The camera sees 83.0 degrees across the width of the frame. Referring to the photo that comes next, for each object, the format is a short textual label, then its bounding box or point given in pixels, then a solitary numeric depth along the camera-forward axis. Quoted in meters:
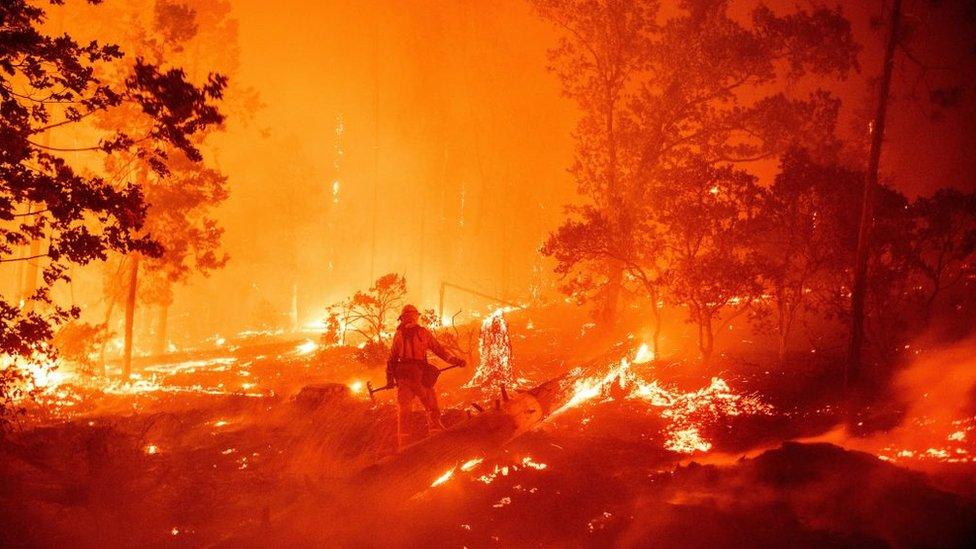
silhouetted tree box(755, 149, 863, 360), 13.55
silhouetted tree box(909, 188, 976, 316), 12.92
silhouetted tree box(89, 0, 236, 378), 18.77
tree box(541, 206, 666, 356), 16.08
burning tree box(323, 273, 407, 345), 19.31
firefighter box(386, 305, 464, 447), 8.88
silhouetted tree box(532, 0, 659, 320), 20.72
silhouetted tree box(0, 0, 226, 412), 6.39
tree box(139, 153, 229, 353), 20.28
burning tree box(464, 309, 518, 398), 16.36
